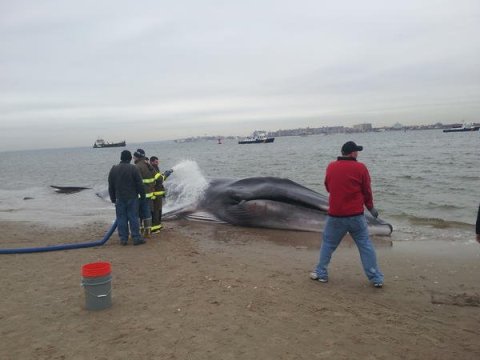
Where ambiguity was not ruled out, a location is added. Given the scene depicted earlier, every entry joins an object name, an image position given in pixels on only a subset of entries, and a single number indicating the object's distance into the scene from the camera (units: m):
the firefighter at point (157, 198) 10.92
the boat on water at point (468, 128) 139.88
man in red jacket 6.62
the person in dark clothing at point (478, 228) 5.76
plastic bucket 5.56
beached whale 11.23
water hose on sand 8.90
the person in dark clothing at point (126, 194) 9.46
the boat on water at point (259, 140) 133.62
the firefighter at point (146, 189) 10.36
